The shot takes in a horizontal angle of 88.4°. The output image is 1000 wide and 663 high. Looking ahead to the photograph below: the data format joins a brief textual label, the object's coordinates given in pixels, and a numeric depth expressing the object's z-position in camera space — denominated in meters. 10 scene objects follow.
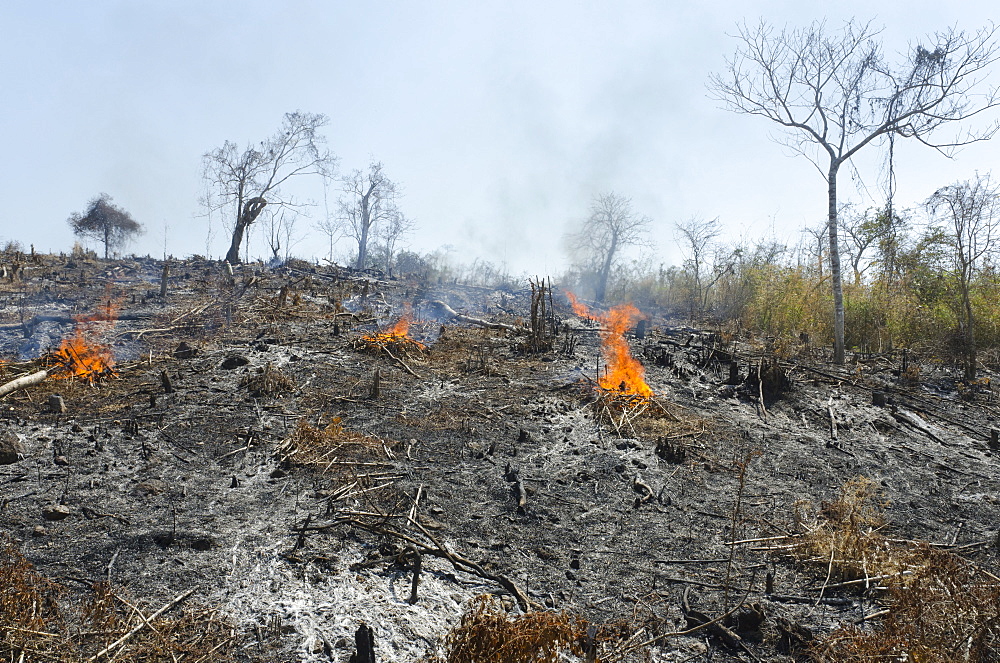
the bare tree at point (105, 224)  31.69
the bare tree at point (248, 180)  25.91
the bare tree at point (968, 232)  11.74
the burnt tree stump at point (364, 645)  2.98
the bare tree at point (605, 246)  43.44
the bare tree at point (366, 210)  40.41
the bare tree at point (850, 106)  12.73
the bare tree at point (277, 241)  32.36
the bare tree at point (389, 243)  47.08
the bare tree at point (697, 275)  31.26
